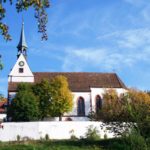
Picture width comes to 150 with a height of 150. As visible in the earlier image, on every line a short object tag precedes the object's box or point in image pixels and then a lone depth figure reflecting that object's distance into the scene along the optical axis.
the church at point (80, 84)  74.56
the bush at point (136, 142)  14.99
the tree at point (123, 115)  24.02
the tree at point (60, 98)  68.62
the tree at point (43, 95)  66.88
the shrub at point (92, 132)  42.90
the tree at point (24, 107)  63.53
